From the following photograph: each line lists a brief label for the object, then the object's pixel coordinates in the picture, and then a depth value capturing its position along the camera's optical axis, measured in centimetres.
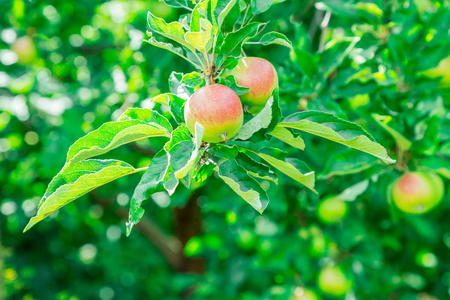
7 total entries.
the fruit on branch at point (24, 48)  262
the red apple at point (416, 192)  158
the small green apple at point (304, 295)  223
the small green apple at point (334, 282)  221
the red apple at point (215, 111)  82
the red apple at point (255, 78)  94
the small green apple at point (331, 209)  204
